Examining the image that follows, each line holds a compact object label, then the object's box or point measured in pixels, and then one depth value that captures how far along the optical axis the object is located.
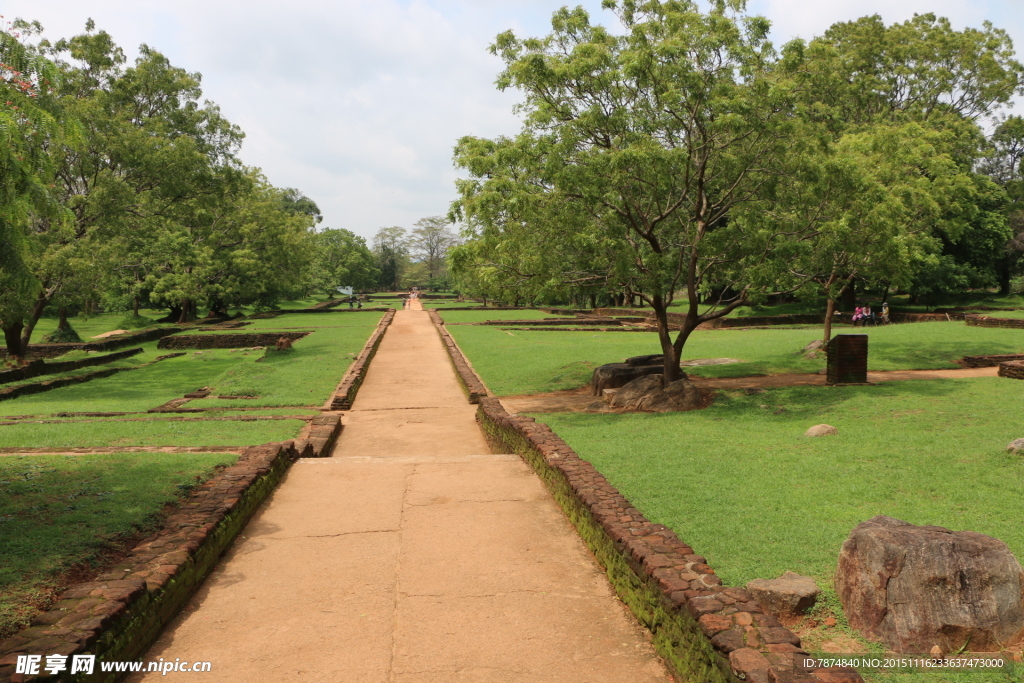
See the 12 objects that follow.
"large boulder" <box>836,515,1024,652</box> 3.61
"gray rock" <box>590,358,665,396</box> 14.26
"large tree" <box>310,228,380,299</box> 66.38
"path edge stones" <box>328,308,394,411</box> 13.78
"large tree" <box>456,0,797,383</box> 11.11
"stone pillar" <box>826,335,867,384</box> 13.22
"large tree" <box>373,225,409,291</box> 103.38
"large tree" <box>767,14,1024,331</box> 12.05
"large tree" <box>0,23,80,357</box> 5.59
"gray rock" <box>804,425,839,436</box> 8.84
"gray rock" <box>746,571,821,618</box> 4.02
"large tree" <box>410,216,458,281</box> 110.79
